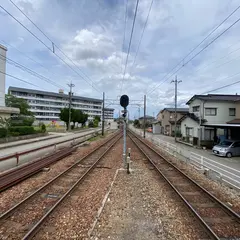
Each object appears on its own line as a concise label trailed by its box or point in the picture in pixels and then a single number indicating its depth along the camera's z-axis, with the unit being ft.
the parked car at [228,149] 54.29
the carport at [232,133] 68.74
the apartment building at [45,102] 264.48
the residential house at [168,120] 133.74
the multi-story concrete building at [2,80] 79.44
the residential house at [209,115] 80.13
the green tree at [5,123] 64.95
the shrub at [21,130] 73.19
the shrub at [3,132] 64.72
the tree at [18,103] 177.58
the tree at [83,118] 190.88
